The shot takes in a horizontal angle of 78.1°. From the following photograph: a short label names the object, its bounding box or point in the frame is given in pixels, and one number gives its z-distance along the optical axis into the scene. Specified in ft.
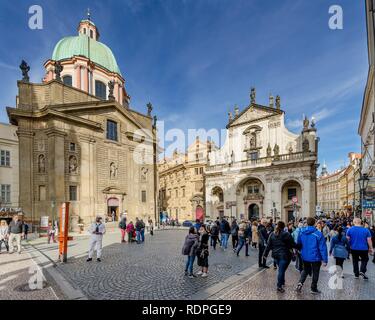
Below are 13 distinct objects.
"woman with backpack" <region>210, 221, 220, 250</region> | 42.45
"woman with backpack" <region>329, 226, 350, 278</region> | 23.45
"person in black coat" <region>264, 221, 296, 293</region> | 19.25
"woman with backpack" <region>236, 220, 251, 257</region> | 35.32
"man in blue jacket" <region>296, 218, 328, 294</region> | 18.43
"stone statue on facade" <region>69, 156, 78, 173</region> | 82.96
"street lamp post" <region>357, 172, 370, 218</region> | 42.98
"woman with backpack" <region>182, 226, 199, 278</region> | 23.84
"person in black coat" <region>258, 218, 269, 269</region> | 28.09
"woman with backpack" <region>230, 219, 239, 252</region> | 40.37
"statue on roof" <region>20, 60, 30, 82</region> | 80.02
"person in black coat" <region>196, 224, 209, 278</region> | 24.09
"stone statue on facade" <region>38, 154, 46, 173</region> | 78.48
